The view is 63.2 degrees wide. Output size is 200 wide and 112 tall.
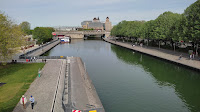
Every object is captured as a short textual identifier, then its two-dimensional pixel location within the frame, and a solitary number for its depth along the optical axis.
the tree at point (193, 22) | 43.94
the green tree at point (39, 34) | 95.13
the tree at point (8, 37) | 33.31
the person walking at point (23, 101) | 17.86
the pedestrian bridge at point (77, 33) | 171.52
